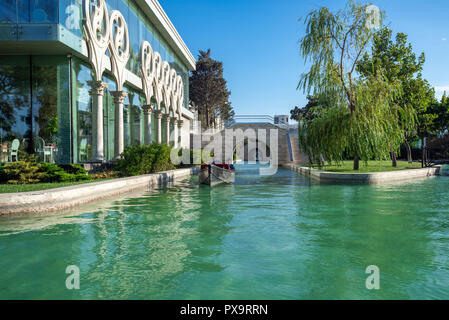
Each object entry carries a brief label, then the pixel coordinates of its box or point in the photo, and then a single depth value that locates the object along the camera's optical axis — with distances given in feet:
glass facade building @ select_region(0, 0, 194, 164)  46.78
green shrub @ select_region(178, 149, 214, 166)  82.80
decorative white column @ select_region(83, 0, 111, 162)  48.49
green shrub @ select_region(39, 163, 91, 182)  38.86
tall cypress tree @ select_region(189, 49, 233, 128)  182.70
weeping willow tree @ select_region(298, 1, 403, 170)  55.93
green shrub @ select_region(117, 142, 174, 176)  49.75
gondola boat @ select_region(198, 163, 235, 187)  52.08
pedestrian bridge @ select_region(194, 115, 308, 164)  133.99
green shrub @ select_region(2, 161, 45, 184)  37.12
